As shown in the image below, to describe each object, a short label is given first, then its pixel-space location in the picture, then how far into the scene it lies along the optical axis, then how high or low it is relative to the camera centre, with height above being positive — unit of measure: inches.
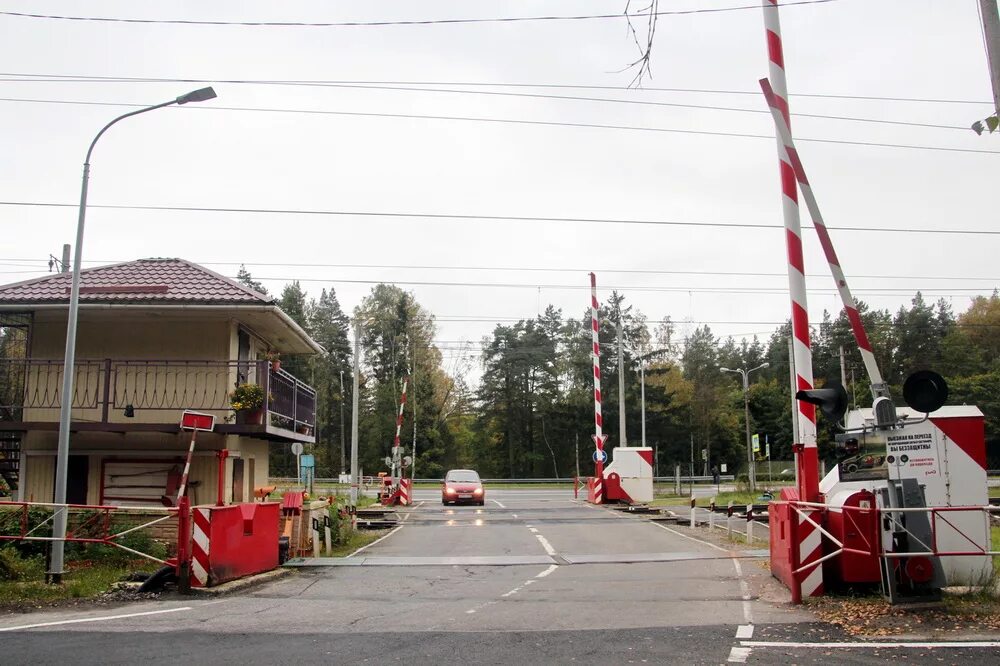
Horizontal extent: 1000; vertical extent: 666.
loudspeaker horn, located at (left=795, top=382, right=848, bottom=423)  385.4 +21.1
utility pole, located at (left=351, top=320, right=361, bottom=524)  1181.8 +18.4
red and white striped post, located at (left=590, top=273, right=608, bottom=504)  1318.9 +50.4
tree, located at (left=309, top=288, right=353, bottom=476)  3075.8 +229.5
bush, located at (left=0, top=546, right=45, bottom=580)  493.7 -66.3
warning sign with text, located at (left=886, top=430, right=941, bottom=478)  390.9 -3.8
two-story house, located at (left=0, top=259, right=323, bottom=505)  696.4 +60.3
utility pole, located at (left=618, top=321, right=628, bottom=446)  1418.3 +56.6
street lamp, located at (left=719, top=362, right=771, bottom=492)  1649.9 -62.7
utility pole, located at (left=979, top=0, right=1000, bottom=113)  250.4 +121.9
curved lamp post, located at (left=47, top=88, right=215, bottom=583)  494.9 +50.4
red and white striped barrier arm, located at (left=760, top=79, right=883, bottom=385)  412.8 +104.6
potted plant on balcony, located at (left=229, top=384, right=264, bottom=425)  684.1 +37.9
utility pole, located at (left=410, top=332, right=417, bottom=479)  2769.2 +287.5
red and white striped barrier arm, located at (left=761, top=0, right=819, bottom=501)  430.6 +86.5
